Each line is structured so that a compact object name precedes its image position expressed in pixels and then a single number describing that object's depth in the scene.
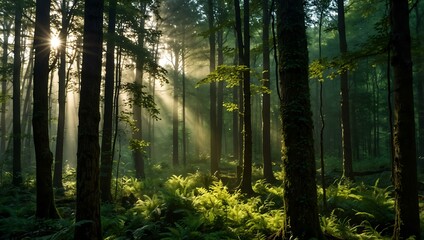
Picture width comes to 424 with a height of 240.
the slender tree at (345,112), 14.62
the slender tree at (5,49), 24.24
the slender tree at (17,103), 16.37
